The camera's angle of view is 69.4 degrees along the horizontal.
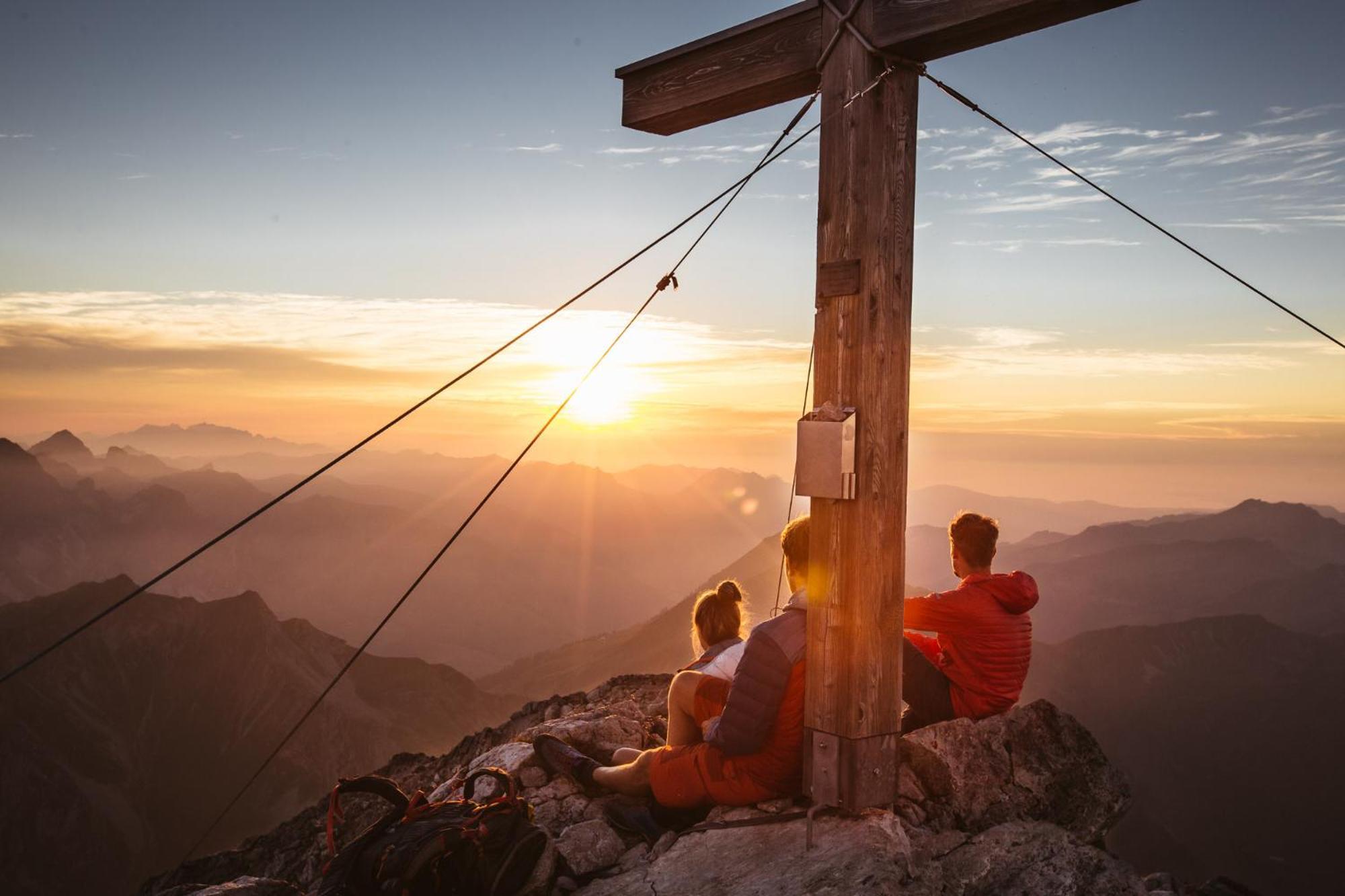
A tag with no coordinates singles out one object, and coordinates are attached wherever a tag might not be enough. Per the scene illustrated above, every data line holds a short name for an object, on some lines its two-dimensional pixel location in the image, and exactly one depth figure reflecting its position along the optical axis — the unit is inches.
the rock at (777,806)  218.8
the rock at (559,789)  264.8
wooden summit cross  206.8
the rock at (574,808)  252.4
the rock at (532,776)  272.5
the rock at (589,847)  227.6
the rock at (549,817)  251.1
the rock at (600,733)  288.4
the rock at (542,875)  209.9
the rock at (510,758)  279.4
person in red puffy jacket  237.9
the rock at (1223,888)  272.3
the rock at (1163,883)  245.4
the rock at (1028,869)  195.9
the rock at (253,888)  211.3
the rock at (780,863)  189.6
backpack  192.1
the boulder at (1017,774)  228.2
